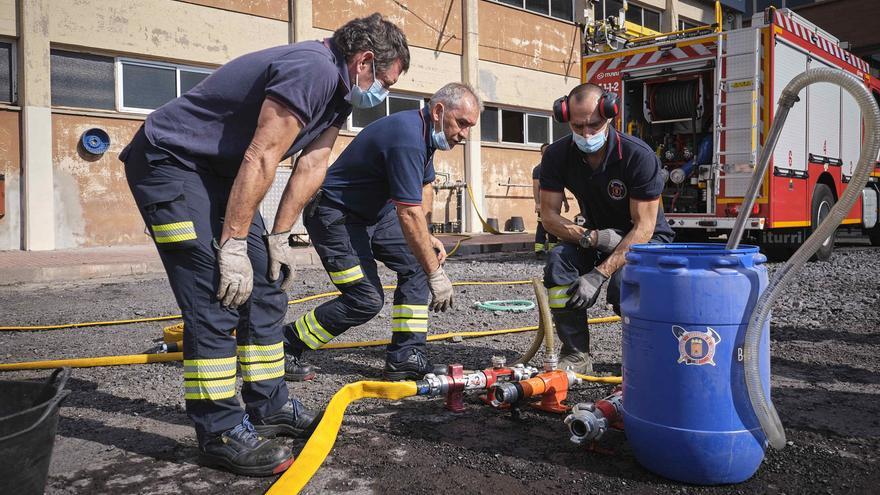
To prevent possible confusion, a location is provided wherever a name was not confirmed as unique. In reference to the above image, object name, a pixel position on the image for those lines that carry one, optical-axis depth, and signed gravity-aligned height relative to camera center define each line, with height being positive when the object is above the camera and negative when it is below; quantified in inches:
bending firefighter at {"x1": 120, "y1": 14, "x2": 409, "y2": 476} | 94.6 +7.4
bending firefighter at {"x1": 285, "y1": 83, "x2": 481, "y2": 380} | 140.9 -1.2
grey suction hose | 87.7 -2.3
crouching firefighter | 142.8 +4.7
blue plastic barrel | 89.4 -18.3
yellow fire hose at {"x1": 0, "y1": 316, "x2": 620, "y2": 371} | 150.4 -29.2
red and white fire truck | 336.5 +61.0
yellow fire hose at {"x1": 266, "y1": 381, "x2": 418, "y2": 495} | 89.7 -30.3
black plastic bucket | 67.1 -21.5
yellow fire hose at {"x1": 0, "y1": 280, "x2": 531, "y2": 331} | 200.2 -27.6
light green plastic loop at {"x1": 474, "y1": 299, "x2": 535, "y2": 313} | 233.9 -26.4
